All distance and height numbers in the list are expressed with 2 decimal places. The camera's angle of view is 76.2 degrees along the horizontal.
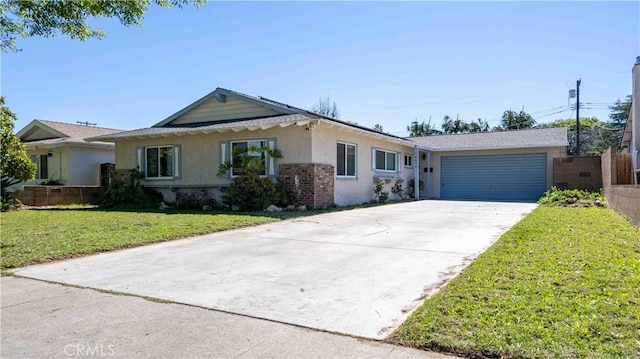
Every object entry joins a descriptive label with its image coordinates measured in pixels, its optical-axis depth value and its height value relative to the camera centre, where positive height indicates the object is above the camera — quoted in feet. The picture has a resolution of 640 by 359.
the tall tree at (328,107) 134.67 +23.05
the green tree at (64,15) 26.66 +11.05
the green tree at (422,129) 156.66 +18.26
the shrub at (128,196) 52.95 -2.47
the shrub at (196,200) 48.73 -2.87
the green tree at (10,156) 46.98 +2.47
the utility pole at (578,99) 109.29 +20.78
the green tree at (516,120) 152.35 +21.00
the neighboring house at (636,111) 44.22 +7.56
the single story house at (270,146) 45.09 +3.66
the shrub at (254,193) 42.96 -1.72
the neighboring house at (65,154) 67.36 +4.12
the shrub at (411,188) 69.36 -2.02
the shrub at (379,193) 57.72 -2.36
